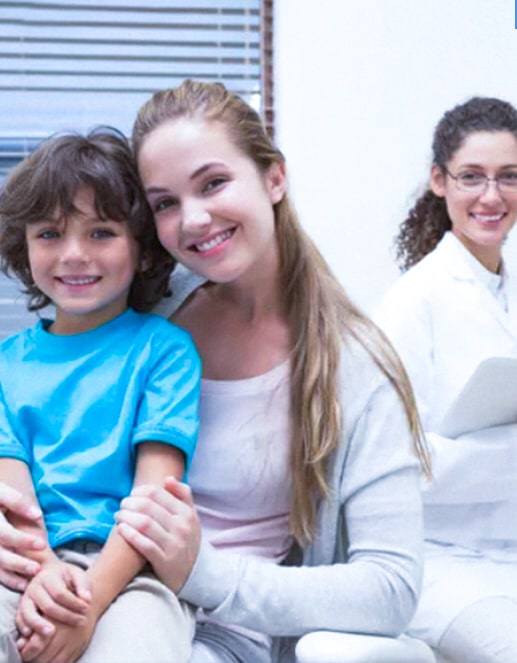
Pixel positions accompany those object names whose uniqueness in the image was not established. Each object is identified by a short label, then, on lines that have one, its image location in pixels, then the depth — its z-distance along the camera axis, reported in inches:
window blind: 112.2
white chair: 65.3
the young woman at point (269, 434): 68.0
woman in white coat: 79.2
